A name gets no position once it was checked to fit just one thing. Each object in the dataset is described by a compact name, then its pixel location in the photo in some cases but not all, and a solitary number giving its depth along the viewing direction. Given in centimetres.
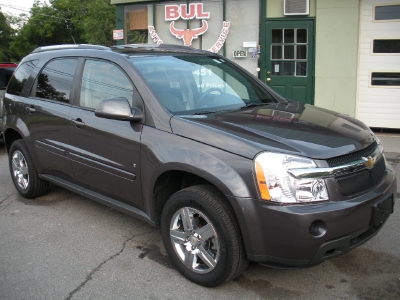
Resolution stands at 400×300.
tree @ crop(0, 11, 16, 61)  5159
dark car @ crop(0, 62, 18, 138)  872
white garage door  913
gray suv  291
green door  987
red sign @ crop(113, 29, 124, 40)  1167
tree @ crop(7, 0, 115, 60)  4612
